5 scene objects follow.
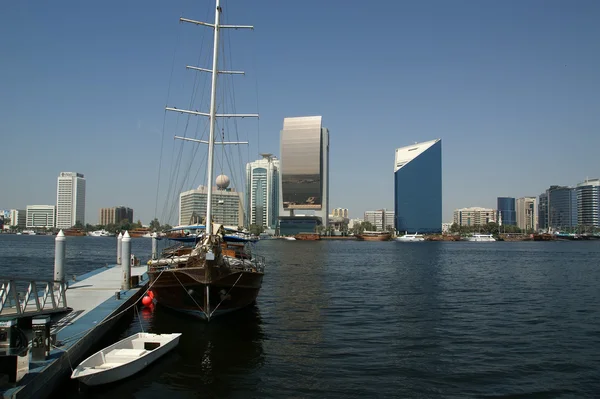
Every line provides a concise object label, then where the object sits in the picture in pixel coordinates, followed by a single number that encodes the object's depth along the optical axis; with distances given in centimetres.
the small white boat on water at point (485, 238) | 19312
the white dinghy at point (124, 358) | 1248
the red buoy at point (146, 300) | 2452
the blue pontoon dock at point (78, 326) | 1110
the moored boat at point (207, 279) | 2014
